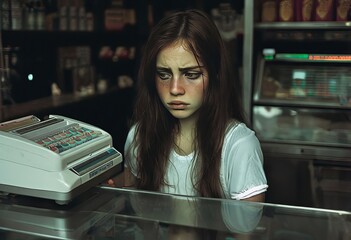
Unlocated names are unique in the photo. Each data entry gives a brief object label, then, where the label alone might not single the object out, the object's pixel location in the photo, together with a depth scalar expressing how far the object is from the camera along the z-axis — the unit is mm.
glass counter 830
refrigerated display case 2338
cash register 903
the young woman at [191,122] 1108
